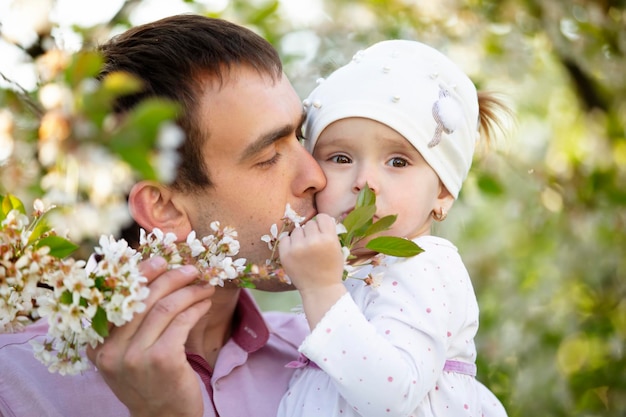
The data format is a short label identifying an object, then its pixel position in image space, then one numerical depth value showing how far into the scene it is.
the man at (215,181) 1.21
